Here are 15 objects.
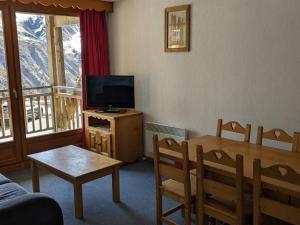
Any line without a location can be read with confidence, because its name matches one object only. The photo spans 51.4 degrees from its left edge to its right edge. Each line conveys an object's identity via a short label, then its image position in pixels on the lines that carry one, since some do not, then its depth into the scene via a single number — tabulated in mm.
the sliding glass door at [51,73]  4754
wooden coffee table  2842
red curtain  4473
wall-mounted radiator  3911
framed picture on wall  3668
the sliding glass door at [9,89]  3826
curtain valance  3861
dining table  2118
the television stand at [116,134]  4137
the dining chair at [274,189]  1724
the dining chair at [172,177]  2275
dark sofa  1720
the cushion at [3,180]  2482
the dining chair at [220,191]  1983
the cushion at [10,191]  2137
